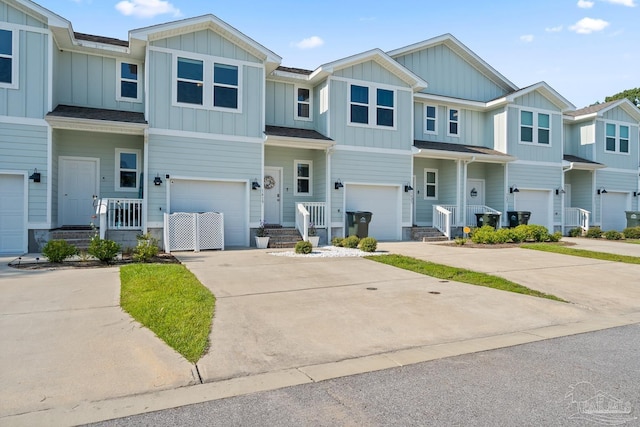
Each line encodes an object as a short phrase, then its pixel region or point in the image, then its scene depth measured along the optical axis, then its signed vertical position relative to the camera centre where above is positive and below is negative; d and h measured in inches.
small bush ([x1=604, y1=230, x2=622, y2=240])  678.5 -28.8
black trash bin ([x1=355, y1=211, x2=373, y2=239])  575.2 -8.3
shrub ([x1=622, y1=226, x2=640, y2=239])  700.0 -25.8
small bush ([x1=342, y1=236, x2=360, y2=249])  508.1 -31.4
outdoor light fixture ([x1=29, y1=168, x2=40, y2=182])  448.5 +40.4
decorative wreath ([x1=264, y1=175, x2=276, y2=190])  598.5 +47.3
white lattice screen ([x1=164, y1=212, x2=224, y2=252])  474.9 -18.2
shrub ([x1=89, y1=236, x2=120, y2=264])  359.9 -30.1
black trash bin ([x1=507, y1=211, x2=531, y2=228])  693.3 -1.2
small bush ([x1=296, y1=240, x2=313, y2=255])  450.0 -34.4
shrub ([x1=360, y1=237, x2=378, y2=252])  464.8 -31.9
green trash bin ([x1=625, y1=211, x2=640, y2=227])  782.5 -1.2
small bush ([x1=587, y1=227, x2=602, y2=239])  710.5 -26.6
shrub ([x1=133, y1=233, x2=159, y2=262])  380.8 -33.1
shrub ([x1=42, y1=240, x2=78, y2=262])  357.1 -31.1
